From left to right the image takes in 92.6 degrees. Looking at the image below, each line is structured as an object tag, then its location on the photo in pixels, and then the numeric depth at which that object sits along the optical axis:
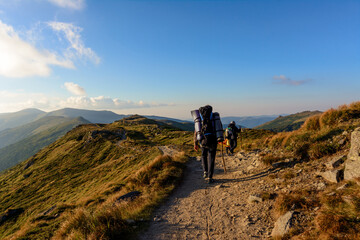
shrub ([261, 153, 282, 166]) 10.57
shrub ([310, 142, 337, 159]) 8.73
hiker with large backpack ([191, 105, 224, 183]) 9.11
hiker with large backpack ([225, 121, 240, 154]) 17.44
